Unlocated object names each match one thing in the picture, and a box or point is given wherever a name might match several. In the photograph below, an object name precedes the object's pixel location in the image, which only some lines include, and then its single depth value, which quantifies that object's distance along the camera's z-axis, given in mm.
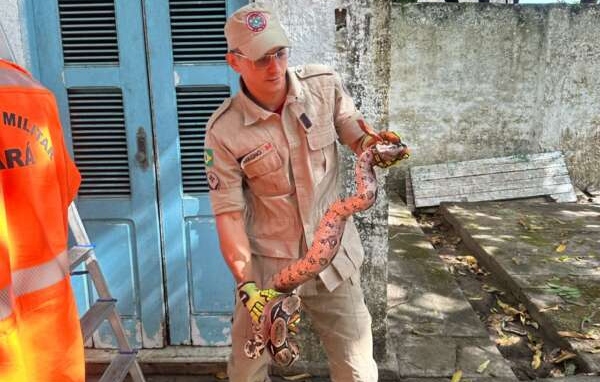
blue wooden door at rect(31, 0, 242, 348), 3033
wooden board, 7645
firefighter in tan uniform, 2156
